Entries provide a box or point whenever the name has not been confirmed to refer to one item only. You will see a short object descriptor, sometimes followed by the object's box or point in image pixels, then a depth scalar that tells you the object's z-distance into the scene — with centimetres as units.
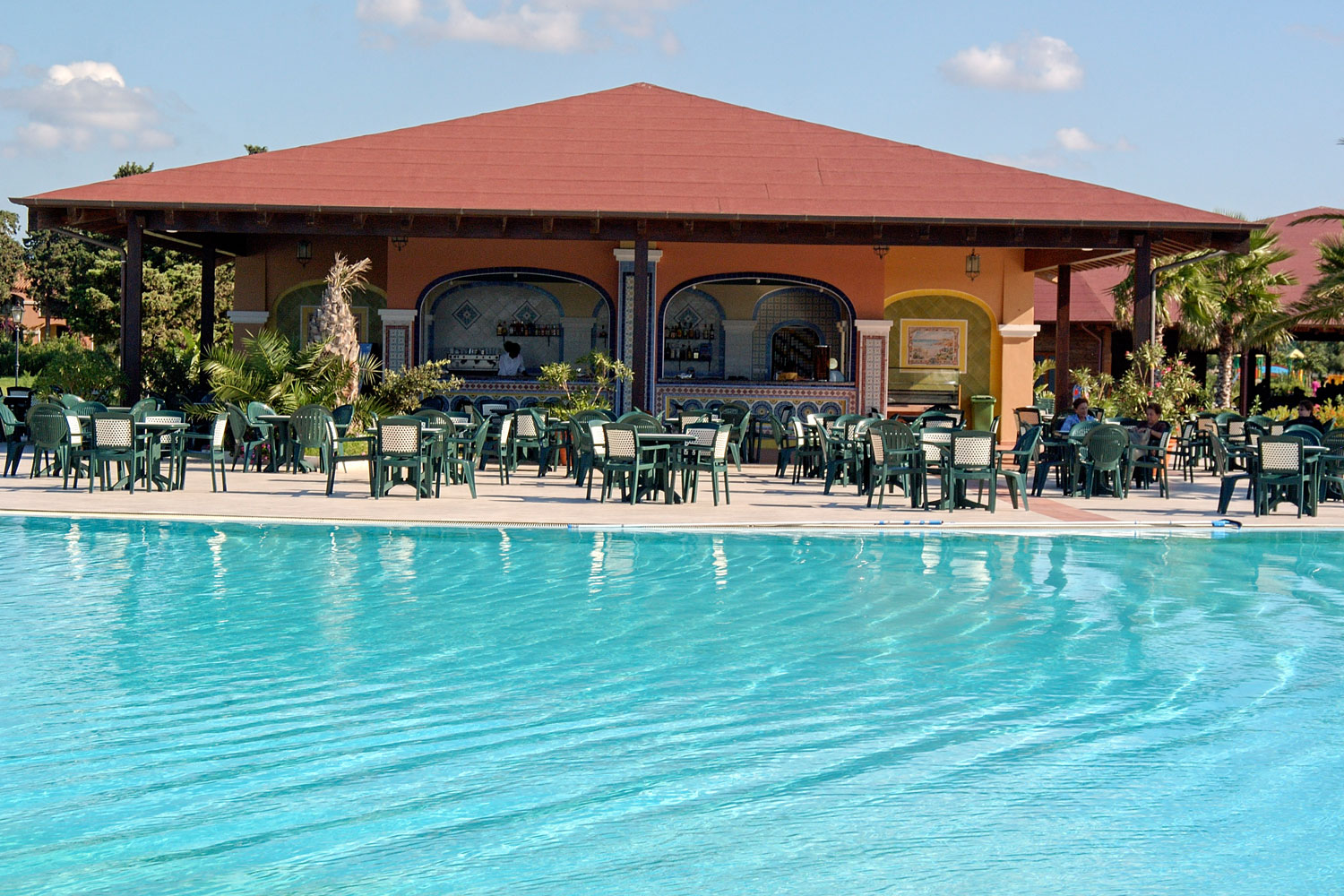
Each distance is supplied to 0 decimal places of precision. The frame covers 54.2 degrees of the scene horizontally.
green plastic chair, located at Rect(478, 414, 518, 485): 1585
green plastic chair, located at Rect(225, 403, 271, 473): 1557
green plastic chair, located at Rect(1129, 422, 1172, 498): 1493
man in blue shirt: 1627
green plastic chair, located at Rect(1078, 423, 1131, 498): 1421
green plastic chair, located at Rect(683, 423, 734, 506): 1359
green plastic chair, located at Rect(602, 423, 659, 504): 1327
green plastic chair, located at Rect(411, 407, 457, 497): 1411
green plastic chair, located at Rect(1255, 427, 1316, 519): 1302
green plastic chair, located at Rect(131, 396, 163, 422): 1391
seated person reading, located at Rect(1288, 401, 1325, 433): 1731
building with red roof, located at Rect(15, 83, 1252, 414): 1822
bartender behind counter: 2166
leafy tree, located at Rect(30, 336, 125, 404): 1809
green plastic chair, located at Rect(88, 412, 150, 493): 1331
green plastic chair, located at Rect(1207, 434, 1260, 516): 1323
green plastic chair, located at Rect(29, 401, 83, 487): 1375
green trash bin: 2242
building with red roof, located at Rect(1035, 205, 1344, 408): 3069
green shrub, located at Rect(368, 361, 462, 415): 1761
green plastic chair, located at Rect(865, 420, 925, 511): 1341
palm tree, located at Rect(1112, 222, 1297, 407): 2635
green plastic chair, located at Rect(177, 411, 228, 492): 1383
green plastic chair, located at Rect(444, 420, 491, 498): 1422
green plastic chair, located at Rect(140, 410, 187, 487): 1352
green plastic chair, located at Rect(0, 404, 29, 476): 1526
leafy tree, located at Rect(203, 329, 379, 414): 1664
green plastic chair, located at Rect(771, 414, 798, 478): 1758
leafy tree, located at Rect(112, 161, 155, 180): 3750
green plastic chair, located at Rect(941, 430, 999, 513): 1319
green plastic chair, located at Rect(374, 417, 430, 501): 1344
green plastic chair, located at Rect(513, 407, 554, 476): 1698
